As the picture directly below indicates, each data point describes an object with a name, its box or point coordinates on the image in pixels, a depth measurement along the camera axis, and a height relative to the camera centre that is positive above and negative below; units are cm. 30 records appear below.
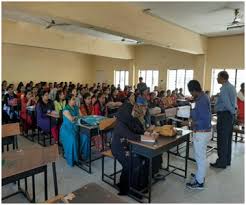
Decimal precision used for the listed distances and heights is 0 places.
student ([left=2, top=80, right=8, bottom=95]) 767 -11
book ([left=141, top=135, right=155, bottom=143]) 283 -66
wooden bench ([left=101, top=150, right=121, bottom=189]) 320 -138
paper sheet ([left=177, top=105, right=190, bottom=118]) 536 -61
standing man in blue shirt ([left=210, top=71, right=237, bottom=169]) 369 -50
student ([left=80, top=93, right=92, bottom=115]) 514 -48
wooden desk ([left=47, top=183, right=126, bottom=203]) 149 -75
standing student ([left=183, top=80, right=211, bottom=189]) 304 -50
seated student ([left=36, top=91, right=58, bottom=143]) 474 -75
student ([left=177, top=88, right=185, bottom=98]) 864 -26
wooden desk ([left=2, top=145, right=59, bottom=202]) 203 -74
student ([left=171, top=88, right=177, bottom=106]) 734 -37
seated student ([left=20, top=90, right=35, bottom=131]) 552 -71
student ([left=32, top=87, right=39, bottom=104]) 586 -26
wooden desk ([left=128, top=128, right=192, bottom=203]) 271 -76
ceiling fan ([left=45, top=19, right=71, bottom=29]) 644 +183
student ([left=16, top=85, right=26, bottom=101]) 640 -25
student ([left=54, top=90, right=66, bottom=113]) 524 -41
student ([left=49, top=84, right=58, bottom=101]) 705 -26
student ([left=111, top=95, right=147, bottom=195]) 289 -64
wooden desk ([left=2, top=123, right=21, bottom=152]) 319 -68
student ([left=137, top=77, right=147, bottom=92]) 839 +8
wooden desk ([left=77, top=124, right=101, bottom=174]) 372 -79
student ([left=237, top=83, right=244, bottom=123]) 560 -39
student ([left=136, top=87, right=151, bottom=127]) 322 -21
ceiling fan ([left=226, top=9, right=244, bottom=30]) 511 +165
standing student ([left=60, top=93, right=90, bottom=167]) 386 -93
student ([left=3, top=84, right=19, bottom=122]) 603 -67
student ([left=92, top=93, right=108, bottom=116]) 544 -52
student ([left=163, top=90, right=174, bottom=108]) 682 -45
